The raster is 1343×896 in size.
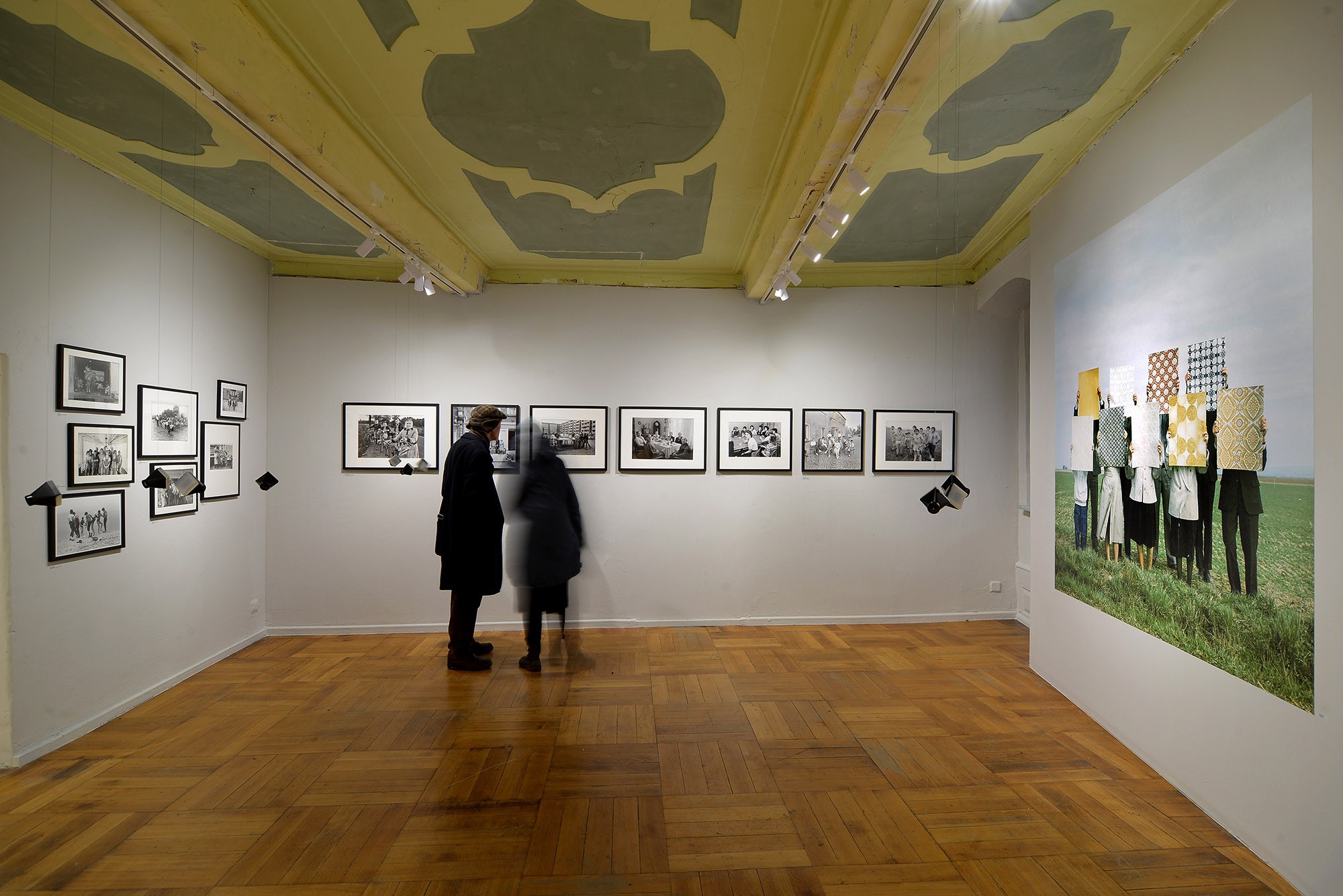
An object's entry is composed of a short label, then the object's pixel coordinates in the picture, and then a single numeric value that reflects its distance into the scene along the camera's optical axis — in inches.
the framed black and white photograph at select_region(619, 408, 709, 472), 230.5
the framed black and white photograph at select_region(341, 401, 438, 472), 220.1
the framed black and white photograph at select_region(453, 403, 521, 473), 225.6
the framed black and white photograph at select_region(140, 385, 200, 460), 160.2
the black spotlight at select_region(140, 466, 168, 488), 127.6
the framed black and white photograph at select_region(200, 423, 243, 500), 185.2
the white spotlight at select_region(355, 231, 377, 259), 160.4
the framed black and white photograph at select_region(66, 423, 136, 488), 137.9
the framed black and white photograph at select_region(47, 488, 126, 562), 132.9
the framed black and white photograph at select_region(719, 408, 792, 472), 231.8
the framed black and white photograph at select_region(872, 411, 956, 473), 234.1
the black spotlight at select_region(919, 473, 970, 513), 149.7
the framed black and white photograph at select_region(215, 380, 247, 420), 191.9
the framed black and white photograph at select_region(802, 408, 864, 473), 233.5
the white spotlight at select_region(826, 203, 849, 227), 136.1
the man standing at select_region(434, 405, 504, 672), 172.7
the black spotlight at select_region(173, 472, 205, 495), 127.7
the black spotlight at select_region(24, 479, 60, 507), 100.8
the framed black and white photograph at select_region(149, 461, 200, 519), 162.6
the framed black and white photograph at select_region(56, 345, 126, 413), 135.1
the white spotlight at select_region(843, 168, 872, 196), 121.7
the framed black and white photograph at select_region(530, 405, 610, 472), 228.5
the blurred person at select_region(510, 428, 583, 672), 174.6
